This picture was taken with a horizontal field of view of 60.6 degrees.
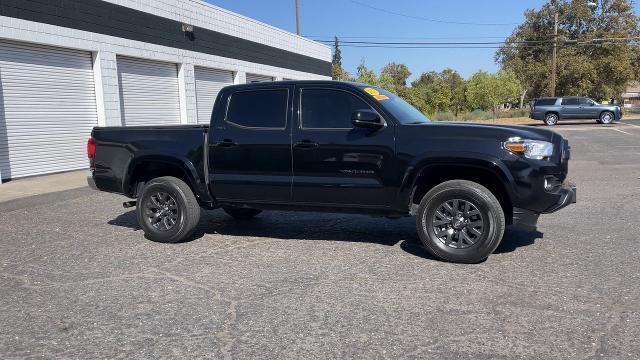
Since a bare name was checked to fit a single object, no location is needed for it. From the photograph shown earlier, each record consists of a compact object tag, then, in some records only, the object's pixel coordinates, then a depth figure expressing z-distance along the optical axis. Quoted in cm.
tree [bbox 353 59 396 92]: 4647
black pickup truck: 520
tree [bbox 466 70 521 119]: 4941
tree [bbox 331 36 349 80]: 7330
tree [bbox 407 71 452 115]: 5048
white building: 1258
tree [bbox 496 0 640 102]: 5441
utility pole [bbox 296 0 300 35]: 3662
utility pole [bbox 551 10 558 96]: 4516
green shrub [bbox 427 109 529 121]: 4611
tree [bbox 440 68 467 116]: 6484
